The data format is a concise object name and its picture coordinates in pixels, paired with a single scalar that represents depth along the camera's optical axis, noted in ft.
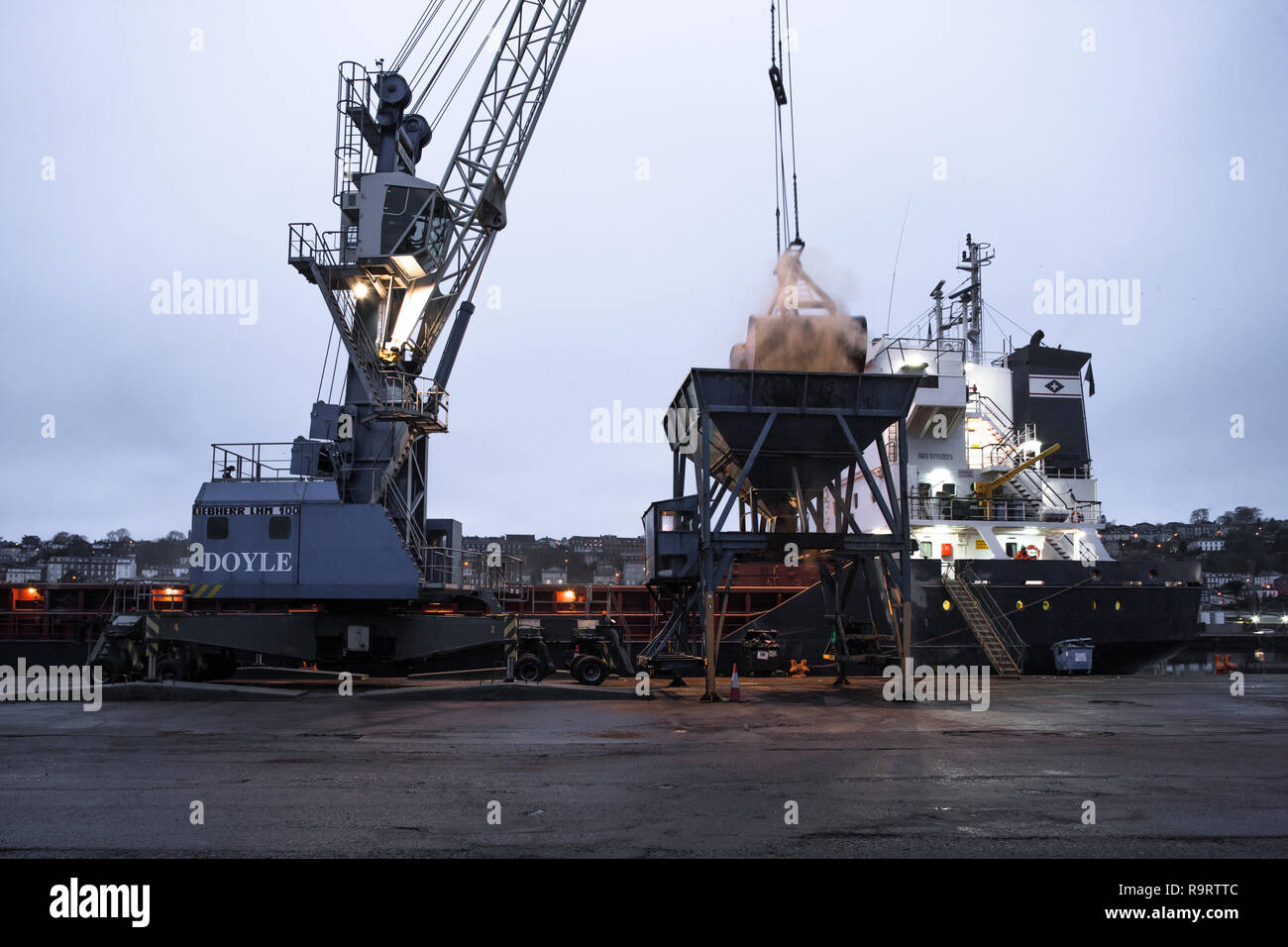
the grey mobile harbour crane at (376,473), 80.43
